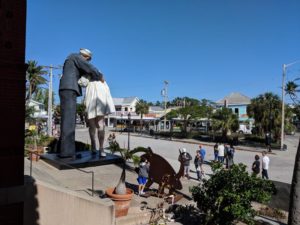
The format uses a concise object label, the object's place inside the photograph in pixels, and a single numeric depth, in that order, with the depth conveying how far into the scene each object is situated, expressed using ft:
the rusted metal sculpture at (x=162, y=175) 32.32
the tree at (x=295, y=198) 21.03
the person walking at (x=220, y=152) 61.57
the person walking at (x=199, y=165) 46.82
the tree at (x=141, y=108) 211.20
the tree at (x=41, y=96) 251.60
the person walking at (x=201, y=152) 52.63
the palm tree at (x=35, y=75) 189.67
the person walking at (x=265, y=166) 47.87
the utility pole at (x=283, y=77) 95.55
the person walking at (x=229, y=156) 57.57
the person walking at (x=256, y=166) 45.43
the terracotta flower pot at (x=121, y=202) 25.38
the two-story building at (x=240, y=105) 188.75
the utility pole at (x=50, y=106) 106.31
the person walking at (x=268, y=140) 100.81
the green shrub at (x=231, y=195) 22.53
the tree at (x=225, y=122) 120.98
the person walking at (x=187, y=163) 47.35
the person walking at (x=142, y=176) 33.53
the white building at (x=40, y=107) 165.05
